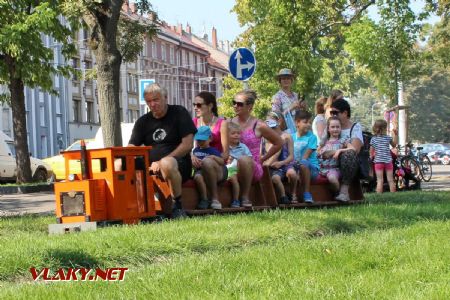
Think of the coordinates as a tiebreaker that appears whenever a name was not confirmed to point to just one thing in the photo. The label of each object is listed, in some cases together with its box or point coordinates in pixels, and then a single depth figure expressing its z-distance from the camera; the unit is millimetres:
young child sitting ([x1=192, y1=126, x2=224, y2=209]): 12258
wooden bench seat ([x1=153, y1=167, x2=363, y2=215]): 11955
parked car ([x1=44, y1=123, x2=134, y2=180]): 36188
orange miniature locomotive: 10727
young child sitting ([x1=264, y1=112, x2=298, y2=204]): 13594
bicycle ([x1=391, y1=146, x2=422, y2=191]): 21270
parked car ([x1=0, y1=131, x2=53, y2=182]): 36781
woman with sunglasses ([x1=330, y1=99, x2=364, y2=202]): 14180
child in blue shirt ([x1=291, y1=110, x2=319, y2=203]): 13812
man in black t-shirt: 11578
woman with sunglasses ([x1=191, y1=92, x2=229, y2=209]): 12227
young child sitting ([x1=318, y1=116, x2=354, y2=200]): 14359
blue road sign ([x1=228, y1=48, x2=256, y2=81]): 19578
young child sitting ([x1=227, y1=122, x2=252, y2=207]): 12789
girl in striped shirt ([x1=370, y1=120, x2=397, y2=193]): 19219
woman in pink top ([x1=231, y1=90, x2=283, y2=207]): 13022
